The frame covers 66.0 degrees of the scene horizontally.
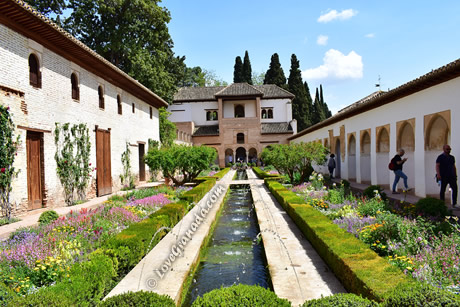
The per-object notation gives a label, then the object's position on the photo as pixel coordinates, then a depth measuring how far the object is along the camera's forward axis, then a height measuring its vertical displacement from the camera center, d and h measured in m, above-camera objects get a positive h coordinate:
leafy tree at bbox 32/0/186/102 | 25.41 +9.56
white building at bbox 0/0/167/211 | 8.76 +1.91
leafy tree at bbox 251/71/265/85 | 62.66 +13.35
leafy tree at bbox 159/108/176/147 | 28.86 +2.19
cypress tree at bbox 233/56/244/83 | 50.51 +12.08
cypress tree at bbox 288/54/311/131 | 44.58 +6.94
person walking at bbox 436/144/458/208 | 8.20 -0.49
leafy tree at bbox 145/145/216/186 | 14.96 -0.12
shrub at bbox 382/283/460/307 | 2.49 -1.08
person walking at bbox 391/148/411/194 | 10.99 -0.43
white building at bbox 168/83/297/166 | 38.03 +4.21
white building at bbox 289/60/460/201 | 8.97 +0.77
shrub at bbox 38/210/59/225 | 7.42 -1.25
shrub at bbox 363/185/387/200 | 9.34 -1.10
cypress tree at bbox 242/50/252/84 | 49.91 +11.93
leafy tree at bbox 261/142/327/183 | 15.06 -0.18
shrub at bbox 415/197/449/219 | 6.59 -1.11
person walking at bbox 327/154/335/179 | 17.75 -0.61
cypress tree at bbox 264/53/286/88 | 46.75 +10.72
